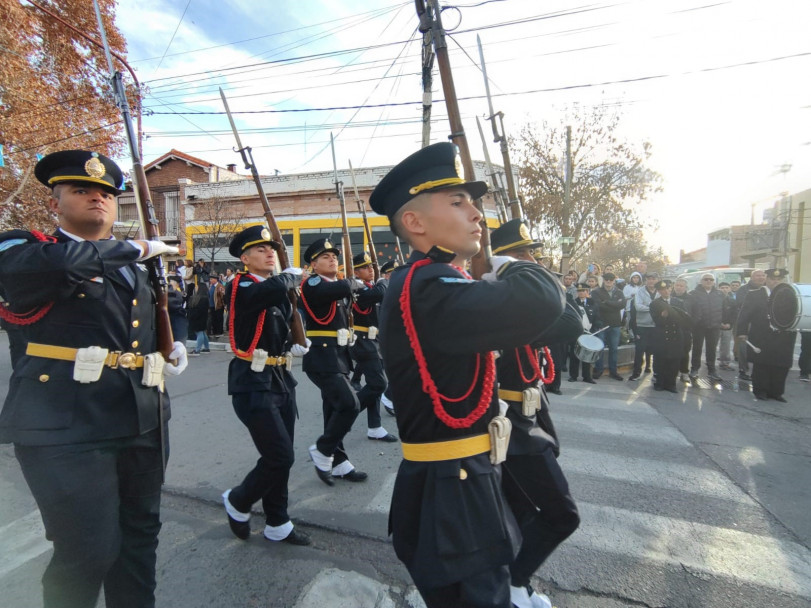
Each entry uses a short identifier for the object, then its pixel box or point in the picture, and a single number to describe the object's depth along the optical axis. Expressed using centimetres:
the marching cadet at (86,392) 173
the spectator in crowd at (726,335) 973
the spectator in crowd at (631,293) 908
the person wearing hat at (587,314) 852
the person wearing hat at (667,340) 755
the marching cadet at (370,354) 498
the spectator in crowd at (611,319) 866
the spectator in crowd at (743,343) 782
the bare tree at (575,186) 1730
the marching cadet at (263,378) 288
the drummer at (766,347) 698
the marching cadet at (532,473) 211
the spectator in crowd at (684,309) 803
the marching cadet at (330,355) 385
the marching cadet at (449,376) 132
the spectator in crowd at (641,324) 838
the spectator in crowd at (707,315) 907
